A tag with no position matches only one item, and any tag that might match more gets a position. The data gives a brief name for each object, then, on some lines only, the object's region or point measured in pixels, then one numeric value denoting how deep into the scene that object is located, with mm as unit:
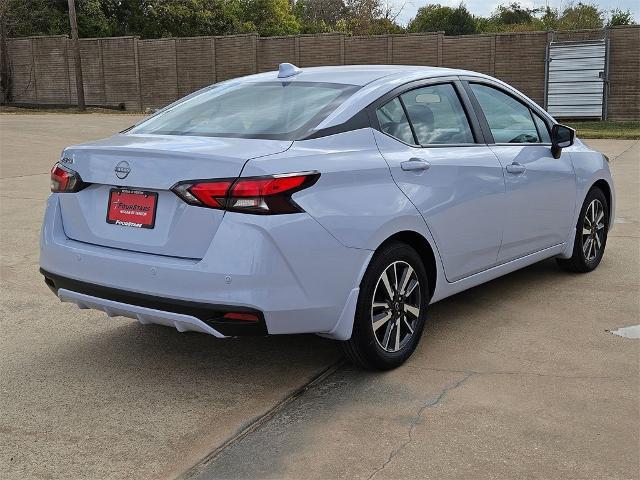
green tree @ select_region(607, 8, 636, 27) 37094
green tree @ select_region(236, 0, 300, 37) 48625
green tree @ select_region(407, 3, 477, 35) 57156
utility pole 29620
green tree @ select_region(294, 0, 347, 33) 63656
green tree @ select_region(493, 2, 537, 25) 67000
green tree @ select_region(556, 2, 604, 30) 40562
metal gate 23953
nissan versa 3445
